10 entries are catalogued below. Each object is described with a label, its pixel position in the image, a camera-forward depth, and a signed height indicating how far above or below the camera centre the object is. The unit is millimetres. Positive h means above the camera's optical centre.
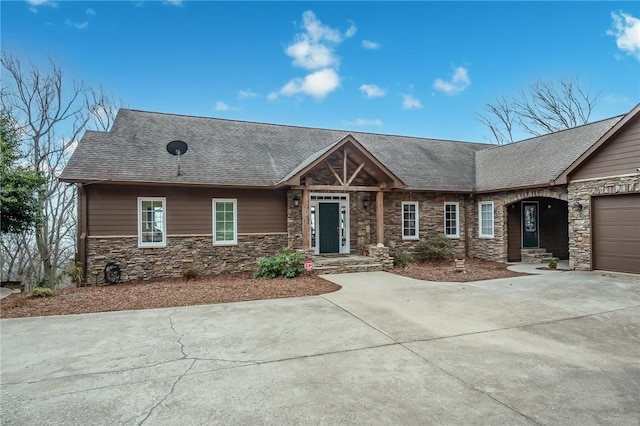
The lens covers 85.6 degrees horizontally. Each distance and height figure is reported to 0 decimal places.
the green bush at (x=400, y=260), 12872 -1602
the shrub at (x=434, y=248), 13883 -1268
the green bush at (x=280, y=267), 10633 -1501
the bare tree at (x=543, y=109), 25359 +8401
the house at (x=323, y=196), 10688 +770
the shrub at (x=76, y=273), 10125 -1536
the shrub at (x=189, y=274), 10867 -1714
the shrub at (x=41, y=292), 8141 -1689
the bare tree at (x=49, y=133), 17938 +4876
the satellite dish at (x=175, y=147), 12477 +2629
